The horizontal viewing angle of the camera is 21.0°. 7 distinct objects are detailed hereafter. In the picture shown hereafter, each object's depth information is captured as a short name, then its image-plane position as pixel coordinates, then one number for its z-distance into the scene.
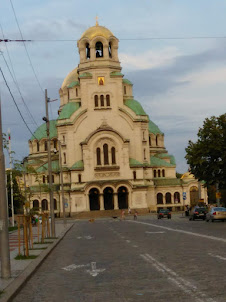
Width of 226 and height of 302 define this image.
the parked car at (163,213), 69.50
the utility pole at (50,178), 33.81
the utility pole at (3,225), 14.26
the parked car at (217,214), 48.31
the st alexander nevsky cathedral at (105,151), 94.25
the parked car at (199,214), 58.50
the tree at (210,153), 46.38
